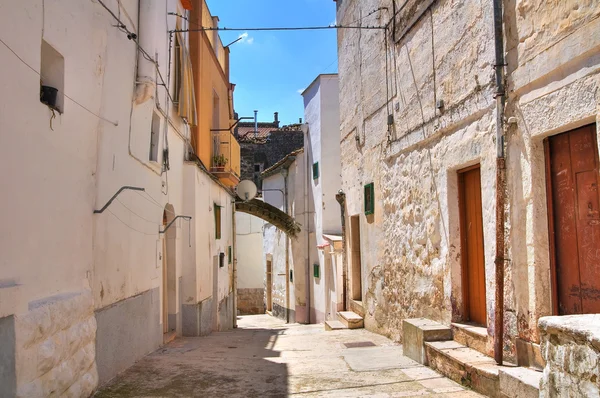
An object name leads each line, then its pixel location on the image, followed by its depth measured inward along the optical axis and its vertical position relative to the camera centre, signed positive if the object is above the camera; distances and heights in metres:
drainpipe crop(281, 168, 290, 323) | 21.59 -1.00
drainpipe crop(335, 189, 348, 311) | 11.55 -0.19
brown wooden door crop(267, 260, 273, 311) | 25.99 -1.97
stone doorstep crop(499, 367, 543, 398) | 3.91 -1.09
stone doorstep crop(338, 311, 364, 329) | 10.38 -1.52
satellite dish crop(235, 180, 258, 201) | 17.52 +1.83
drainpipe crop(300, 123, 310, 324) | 19.80 +0.90
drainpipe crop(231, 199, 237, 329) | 17.78 -0.09
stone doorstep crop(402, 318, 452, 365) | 6.07 -1.09
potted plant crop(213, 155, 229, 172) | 13.78 +2.16
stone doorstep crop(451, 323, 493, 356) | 5.31 -1.02
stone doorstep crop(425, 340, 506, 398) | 4.56 -1.19
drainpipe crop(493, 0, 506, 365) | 4.87 +0.54
